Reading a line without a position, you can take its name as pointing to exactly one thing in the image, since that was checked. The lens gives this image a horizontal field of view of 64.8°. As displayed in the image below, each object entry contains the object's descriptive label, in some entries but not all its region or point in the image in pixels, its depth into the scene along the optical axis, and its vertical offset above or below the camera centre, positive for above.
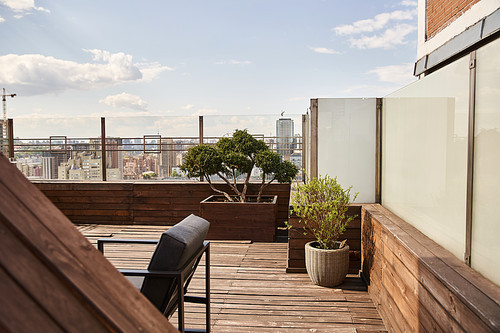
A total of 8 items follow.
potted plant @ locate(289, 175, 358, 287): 3.49 -0.70
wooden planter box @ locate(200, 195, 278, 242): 5.22 -0.93
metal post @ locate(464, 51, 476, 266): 1.80 -0.03
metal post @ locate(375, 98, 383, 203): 3.91 -0.05
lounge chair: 1.89 -0.58
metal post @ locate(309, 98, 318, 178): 4.15 +0.15
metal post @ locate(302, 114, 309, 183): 5.98 +0.15
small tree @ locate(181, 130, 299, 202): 5.38 -0.15
